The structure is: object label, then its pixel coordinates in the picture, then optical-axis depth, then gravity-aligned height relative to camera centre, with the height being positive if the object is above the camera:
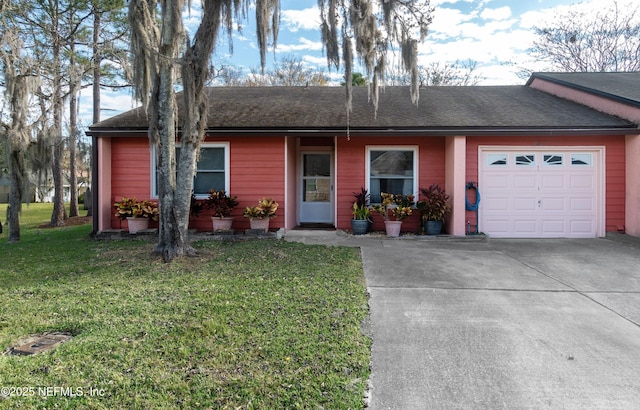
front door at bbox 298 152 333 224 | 10.46 +0.37
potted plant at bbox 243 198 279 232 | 8.43 -0.29
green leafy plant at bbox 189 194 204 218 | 8.66 -0.13
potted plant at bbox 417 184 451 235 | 8.44 -0.19
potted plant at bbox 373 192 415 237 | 8.50 -0.20
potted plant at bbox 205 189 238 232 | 8.55 -0.18
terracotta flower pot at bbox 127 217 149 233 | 8.50 -0.51
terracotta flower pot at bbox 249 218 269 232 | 8.44 -0.52
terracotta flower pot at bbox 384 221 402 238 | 8.45 -0.62
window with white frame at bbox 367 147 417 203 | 9.23 +0.76
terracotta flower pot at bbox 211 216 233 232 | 8.53 -0.50
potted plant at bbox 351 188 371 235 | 8.68 -0.33
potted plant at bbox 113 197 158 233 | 8.48 -0.26
